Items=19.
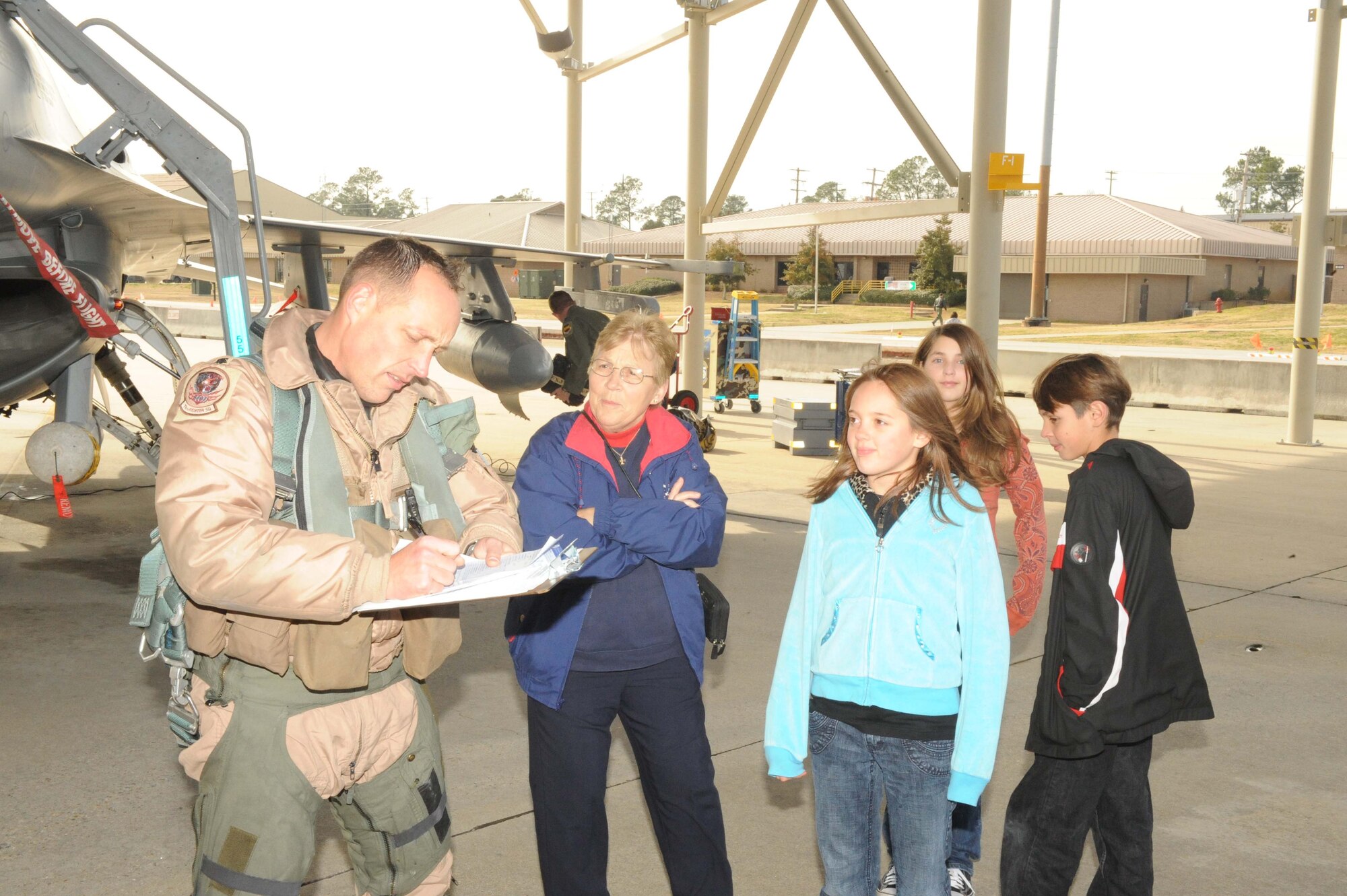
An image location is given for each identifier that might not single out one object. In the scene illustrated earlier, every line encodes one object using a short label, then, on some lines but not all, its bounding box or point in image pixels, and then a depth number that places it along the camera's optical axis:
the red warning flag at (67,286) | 5.67
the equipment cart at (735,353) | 19.02
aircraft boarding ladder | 6.03
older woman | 3.24
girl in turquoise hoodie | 2.92
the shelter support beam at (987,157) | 11.02
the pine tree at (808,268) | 63.69
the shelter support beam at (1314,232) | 13.87
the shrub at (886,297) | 60.19
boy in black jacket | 3.21
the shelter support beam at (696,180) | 15.89
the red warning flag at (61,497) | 6.50
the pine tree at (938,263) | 56.88
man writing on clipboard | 2.20
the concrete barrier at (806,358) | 26.05
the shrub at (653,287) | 51.84
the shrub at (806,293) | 62.66
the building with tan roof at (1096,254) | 53.22
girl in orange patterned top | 3.78
